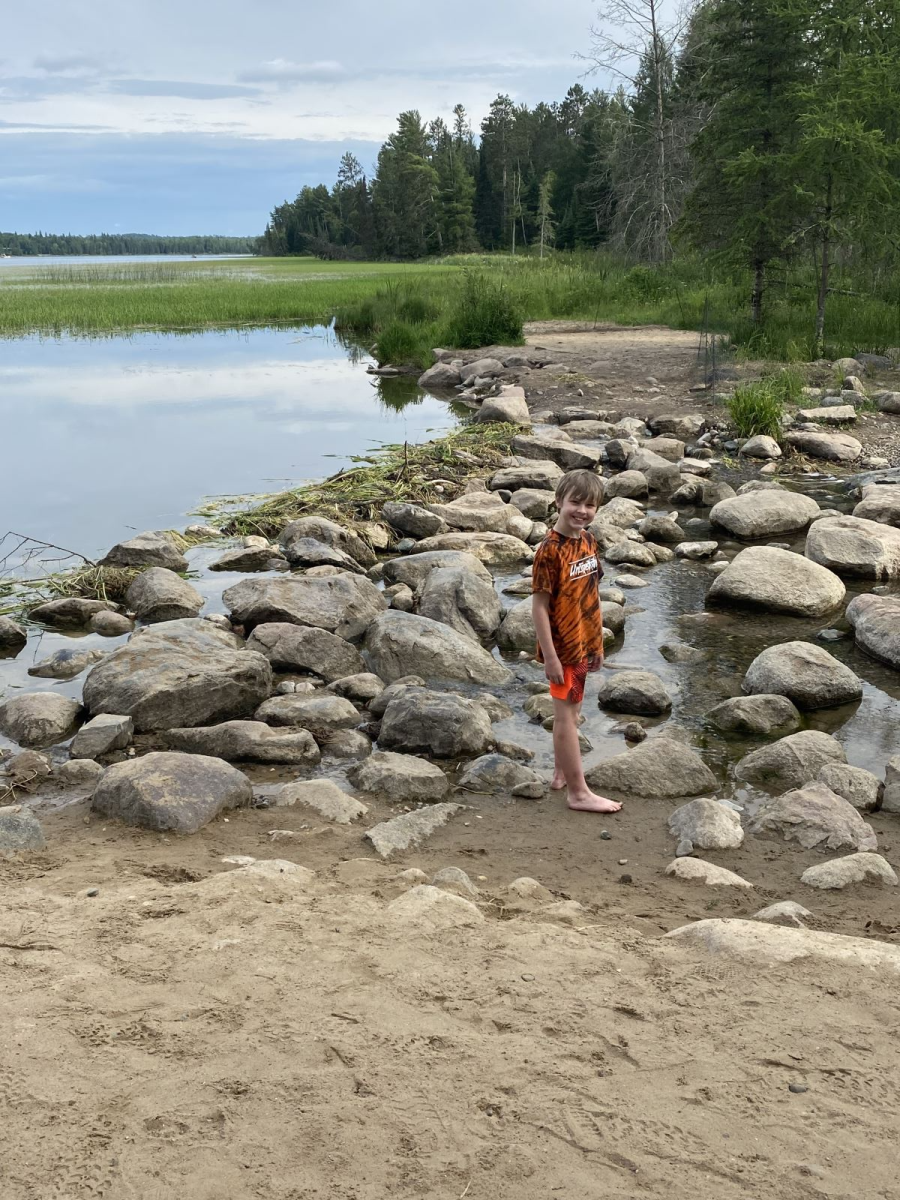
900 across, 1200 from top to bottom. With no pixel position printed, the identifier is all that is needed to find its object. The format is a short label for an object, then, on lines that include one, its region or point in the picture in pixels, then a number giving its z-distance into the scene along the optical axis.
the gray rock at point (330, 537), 8.62
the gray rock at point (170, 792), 4.08
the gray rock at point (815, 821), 4.07
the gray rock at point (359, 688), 5.71
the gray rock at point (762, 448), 11.64
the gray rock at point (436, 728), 5.01
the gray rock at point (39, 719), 5.16
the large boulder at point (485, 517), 9.12
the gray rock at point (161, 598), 7.14
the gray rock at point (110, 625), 6.88
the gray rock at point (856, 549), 7.71
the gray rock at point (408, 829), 3.99
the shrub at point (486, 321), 20.75
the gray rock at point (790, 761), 4.69
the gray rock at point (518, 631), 6.51
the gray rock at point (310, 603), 6.61
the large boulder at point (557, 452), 11.69
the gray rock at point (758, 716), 5.26
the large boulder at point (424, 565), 7.56
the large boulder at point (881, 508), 8.81
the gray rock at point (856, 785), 4.44
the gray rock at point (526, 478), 10.53
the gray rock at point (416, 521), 9.02
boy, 4.30
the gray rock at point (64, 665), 6.13
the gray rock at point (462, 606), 6.65
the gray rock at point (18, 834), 3.85
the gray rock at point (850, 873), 3.71
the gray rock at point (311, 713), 5.29
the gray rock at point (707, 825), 4.08
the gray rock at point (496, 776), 4.64
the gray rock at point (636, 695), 5.52
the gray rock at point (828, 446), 11.37
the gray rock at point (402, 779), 4.55
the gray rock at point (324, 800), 4.28
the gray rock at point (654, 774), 4.62
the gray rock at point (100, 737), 4.92
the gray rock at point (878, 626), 6.17
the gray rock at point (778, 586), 7.01
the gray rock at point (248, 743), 4.91
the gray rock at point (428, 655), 5.91
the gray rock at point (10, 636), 6.60
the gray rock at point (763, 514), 8.98
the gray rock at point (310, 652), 6.05
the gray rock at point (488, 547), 8.53
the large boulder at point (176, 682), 5.23
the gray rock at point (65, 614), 7.02
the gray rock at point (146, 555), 8.19
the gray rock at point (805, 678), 5.55
